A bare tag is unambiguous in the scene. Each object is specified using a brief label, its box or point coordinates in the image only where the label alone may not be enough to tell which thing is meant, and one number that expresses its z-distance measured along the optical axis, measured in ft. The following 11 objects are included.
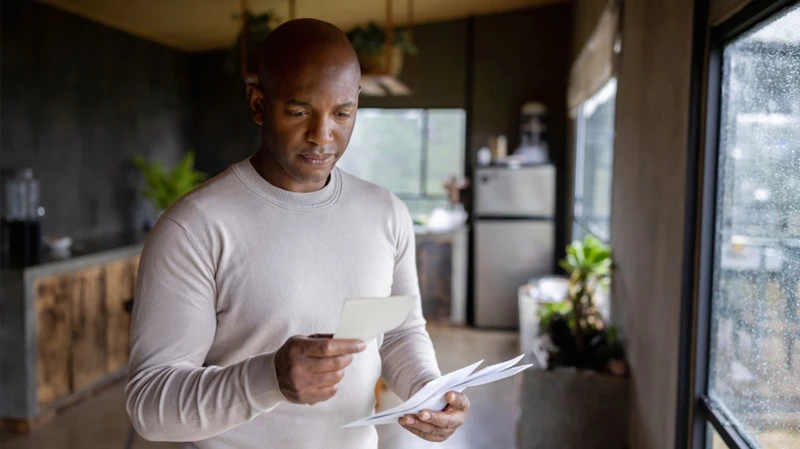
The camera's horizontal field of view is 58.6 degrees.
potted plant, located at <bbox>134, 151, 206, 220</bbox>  19.61
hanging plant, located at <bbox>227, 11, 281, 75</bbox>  15.24
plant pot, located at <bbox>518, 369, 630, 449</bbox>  10.75
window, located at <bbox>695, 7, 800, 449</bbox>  5.25
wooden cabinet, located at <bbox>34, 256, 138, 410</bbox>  13.10
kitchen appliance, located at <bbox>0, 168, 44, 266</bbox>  14.20
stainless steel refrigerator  20.81
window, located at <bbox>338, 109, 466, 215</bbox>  23.26
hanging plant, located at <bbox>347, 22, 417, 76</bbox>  14.82
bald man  3.65
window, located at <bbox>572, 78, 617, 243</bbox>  15.12
